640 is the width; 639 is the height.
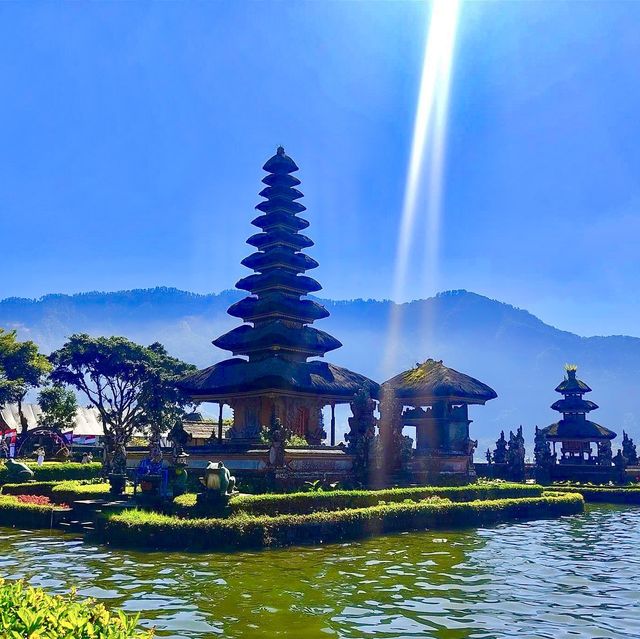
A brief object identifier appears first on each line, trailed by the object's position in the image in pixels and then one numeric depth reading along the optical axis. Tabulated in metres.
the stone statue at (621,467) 49.91
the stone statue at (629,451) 55.28
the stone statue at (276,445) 30.31
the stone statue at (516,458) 47.22
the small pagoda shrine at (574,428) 58.44
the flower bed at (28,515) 25.47
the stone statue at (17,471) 37.91
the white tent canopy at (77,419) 85.06
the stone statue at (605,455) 53.47
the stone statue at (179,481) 26.25
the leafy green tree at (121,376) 61.53
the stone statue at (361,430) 33.62
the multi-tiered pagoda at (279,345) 39.62
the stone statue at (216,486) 22.33
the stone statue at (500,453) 51.72
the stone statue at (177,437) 38.38
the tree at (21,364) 63.38
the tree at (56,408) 69.75
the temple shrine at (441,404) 43.68
